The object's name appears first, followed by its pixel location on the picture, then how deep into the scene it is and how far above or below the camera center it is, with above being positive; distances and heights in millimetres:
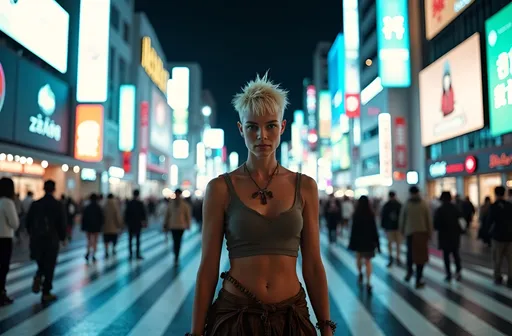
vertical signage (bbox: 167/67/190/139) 75125 +18302
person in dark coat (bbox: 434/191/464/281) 9656 -442
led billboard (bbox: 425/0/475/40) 25922 +11119
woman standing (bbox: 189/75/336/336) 2088 -161
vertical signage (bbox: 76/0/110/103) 25984 +8642
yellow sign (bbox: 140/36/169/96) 50084 +16612
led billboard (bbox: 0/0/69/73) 18234 +7539
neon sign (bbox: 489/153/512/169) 21594 +2059
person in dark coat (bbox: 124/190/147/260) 13242 -360
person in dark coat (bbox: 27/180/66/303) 7852 -501
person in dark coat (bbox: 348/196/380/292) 9102 -587
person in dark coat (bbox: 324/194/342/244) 17447 -462
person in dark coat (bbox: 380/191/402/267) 12102 -398
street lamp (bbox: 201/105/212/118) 111000 +22199
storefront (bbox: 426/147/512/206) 22422 +1710
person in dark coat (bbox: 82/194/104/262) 12750 -426
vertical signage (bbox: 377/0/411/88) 31391 +10716
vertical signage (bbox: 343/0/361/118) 42812 +15026
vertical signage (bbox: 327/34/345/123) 60344 +17310
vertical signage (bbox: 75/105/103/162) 25359 +3851
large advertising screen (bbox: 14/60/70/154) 19703 +4356
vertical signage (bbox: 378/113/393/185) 35250 +4085
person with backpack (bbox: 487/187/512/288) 9281 -547
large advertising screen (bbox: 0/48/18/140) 18000 +4466
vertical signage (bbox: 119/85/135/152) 40250 +7404
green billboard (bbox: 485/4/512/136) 19000 +5589
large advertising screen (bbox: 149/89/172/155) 56669 +10303
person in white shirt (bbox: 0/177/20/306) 7664 -470
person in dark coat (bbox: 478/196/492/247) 9986 -484
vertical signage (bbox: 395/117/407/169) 35281 +4560
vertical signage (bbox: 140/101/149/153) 46800 +7985
